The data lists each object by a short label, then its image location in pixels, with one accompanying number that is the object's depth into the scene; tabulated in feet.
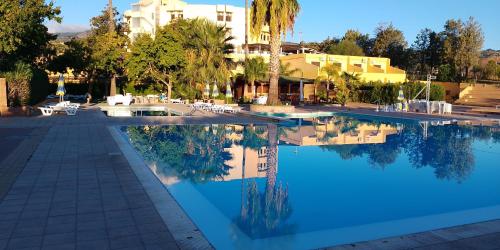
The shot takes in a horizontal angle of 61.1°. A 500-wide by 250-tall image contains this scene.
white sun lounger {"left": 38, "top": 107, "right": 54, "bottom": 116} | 61.32
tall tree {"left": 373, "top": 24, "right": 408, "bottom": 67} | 198.59
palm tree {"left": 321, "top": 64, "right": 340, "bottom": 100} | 106.93
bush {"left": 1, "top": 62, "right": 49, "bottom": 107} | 60.75
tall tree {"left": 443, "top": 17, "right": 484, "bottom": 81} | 155.94
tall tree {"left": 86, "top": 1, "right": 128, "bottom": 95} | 98.53
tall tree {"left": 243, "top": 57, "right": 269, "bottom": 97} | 103.55
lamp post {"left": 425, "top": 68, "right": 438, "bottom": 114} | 84.03
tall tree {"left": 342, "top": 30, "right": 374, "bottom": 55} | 223.34
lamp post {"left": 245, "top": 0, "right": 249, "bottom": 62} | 106.03
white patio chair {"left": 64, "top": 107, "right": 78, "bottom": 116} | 64.39
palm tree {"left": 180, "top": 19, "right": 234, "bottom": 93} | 97.30
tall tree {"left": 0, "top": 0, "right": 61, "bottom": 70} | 57.52
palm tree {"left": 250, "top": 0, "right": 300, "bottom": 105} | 78.48
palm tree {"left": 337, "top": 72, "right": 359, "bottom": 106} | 102.73
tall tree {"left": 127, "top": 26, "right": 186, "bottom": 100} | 96.02
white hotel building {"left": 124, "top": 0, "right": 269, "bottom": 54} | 207.13
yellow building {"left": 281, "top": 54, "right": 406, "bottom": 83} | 133.96
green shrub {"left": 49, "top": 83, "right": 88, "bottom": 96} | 121.29
